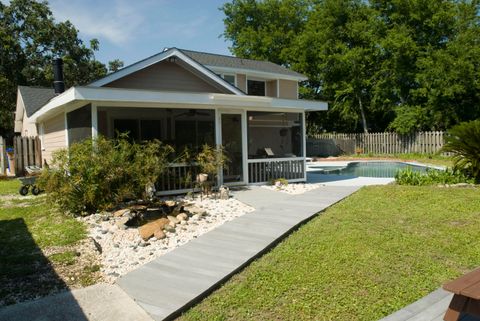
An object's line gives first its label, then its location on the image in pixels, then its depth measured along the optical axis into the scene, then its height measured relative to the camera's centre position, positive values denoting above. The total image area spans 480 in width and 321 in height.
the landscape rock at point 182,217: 7.05 -1.32
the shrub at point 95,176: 7.59 -0.52
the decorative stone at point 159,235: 6.03 -1.43
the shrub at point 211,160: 9.88 -0.29
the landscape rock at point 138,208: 7.34 -1.17
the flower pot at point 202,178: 9.70 -0.76
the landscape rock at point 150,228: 6.10 -1.36
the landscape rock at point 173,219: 6.90 -1.34
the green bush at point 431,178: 10.23 -0.95
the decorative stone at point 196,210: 7.53 -1.29
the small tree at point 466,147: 10.09 -0.07
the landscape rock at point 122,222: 6.62 -1.33
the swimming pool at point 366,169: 16.39 -1.15
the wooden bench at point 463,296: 2.72 -1.13
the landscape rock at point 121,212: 7.33 -1.26
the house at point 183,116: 9.27 +1.17
